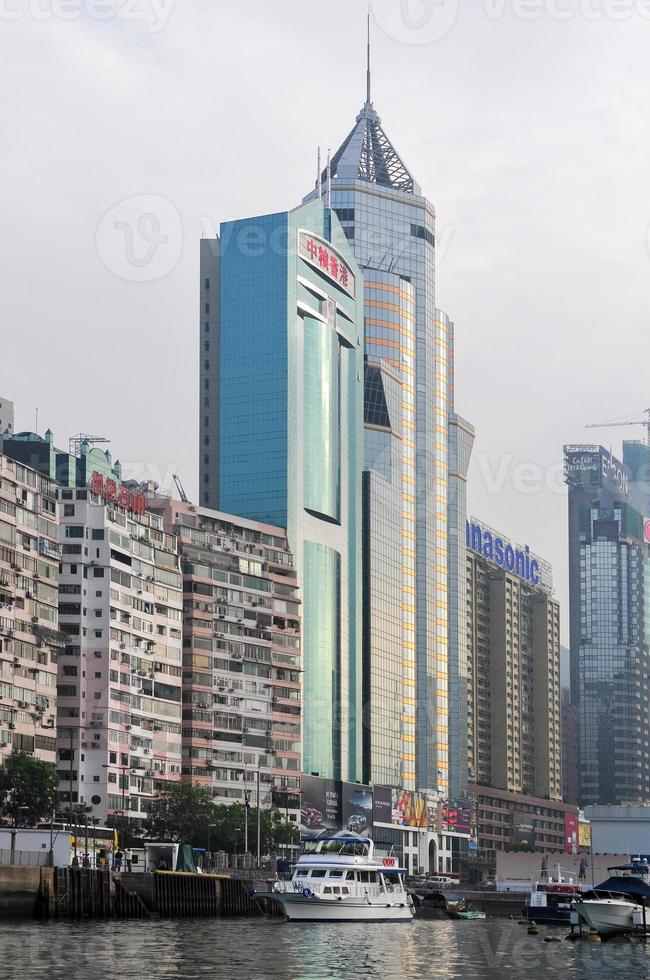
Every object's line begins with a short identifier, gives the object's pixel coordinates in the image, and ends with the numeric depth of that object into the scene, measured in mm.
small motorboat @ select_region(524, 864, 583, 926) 159375
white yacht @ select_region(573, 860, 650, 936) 134125
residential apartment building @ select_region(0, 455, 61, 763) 196625
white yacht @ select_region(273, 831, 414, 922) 146625
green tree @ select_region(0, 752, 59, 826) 185125
